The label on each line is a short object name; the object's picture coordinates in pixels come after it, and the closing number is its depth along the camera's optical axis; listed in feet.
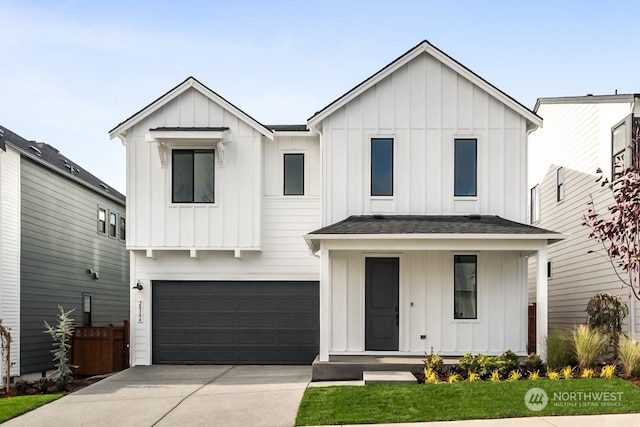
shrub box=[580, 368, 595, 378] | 40.68
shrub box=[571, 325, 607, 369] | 42.39
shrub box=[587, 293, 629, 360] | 48.36
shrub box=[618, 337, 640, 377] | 40.40
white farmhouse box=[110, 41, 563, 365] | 51.93
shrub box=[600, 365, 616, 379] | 40.24
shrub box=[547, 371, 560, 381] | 40.91
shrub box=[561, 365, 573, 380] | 41.24
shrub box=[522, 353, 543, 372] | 44.11
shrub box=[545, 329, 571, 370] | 44.19
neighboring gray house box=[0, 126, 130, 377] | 55.31
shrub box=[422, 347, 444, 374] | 44.45
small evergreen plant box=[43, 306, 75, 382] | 49.11
